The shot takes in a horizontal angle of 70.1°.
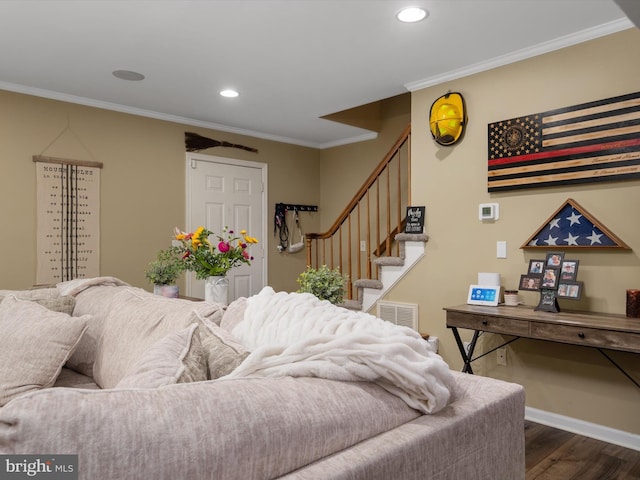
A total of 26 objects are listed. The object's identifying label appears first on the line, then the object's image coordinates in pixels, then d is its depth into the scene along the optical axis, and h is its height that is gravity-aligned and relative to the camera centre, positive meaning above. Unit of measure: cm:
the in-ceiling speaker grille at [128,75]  352 +129
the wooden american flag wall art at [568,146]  271 +61
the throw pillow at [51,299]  233 -31
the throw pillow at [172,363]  104 -31
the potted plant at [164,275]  301 -24
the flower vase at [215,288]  270 -29
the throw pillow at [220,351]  121 -31
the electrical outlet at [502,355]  325 -83
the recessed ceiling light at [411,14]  258 +130
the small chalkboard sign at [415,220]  373 +16
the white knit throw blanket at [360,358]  103 -28
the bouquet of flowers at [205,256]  271 -10
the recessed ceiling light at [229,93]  397 +129
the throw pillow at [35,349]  174 -44
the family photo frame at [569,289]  272 -30
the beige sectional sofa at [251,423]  67 -33
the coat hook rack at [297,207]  571 +41
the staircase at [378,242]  385 -3
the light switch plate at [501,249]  323 -7
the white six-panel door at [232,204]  493 +40
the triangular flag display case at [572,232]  276 +5
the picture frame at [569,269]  278 -18
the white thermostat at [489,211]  328 +21
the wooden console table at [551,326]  234 -49
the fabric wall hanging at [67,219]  396 +18
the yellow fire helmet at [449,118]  342 +92
